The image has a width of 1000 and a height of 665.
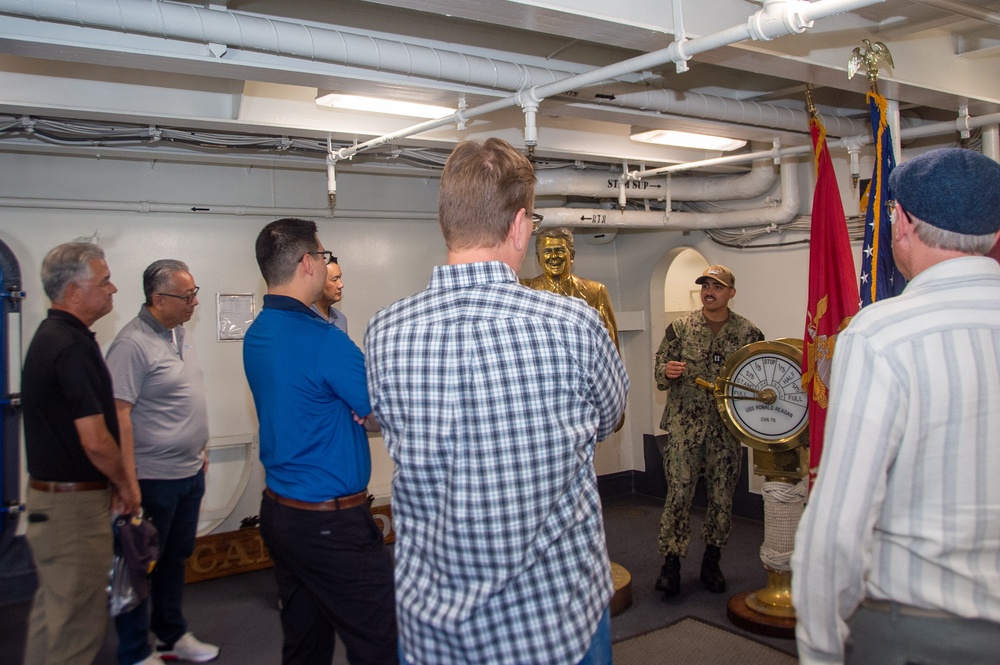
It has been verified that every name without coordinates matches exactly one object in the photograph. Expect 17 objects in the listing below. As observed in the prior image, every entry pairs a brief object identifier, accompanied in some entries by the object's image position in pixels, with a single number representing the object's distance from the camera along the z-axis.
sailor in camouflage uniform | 4.63
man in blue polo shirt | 2.27
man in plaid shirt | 1.37
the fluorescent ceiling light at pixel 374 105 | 3.88
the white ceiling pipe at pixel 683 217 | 5.55
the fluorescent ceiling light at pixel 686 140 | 4.95
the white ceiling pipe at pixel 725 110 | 3.85
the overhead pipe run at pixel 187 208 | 4.82
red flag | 3.32
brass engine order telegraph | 4.05
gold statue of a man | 4.34
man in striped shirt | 1.36
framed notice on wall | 5.53
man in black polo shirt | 2.84
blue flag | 3.09
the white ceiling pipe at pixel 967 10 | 2.85
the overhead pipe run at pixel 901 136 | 4.14
